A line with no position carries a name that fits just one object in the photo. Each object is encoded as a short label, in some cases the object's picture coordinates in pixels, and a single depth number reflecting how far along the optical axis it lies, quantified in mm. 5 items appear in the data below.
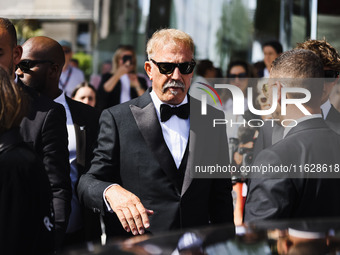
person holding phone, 7980
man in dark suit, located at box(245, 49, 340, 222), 3076
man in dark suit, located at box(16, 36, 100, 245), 4633
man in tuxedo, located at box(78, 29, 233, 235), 3809
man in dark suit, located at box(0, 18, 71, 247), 3684
